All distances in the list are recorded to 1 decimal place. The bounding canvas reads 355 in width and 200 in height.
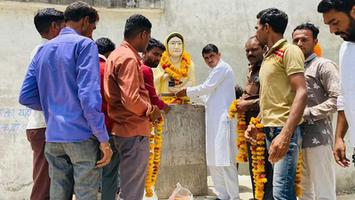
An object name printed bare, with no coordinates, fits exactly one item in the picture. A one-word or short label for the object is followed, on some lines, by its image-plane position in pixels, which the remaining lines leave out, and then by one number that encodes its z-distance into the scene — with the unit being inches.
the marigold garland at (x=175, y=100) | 237.6
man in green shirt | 118.7
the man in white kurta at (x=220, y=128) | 215.2
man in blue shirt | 113.5
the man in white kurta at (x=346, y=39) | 99.4
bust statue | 249.0
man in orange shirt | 131.7
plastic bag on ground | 202.5
